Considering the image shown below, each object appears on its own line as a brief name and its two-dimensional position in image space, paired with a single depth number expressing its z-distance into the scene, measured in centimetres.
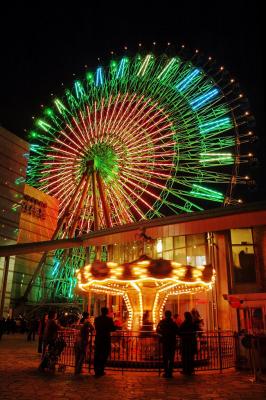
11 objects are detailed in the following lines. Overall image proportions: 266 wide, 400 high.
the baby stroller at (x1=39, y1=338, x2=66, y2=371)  1002
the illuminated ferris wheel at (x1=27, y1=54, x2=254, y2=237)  2488
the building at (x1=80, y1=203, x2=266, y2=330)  1808
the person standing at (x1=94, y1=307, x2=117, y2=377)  925
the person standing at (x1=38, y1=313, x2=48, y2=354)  1430
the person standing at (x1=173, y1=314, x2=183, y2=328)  1455
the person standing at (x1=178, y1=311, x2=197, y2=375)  985
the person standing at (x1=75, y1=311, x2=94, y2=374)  973
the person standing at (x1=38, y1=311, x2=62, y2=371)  1003
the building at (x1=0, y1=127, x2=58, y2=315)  3909
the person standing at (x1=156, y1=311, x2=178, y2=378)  927
